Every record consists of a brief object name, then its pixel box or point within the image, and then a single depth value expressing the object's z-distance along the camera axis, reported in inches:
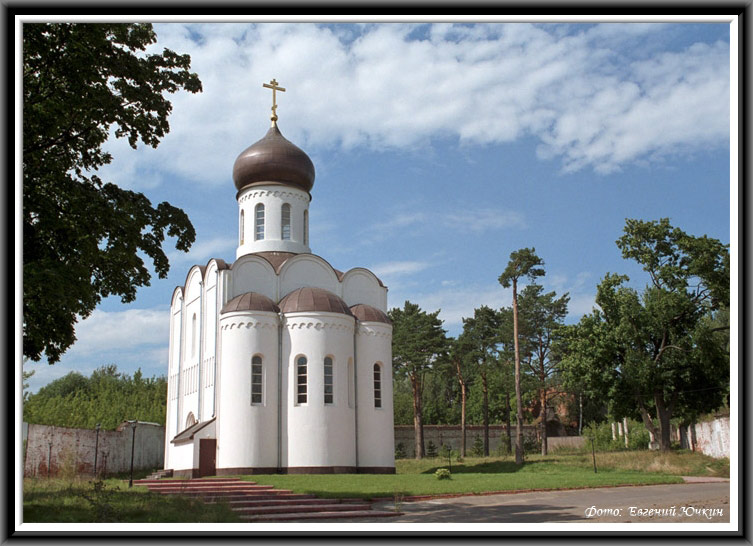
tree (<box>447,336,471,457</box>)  1786.4
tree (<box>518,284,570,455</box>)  1819.6
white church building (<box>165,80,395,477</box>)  974.4
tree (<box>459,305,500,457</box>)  1822.1
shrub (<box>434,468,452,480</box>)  829.2
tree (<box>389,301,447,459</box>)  1724.9
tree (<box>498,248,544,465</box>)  1353.3
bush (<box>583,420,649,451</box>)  1429.4
